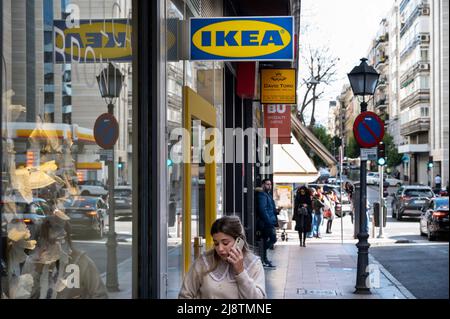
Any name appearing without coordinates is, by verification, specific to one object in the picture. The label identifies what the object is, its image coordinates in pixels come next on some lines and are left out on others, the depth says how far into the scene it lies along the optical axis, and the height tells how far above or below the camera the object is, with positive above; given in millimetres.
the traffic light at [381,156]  18750 +132
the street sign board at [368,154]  13465 +132
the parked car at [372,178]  43012 -1015
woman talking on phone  3818 -570
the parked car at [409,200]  31500 -1702
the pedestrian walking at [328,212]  27180 -1853
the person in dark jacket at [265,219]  15844 -1230
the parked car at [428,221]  20781 -1819
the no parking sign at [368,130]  12656 +536
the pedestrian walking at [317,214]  25188 -1785
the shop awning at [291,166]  26203 -161
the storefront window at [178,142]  6566 +194
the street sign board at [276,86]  16656 +1712
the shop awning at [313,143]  26588 +697
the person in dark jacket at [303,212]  20547 -1400
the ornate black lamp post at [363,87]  13375 +1339
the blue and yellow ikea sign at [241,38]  7137 +1191
